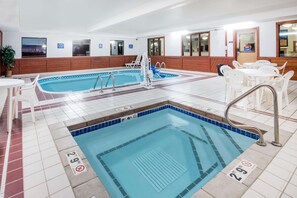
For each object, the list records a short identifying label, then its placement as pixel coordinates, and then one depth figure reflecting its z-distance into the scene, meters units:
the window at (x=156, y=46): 13.54
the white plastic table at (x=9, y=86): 2.89
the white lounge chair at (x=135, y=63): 14.15
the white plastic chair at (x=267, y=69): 4.40
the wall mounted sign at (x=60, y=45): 11.91
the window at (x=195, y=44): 10.67
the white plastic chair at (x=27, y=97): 3.33
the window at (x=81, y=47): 12.90
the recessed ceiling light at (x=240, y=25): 8.17
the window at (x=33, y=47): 11.00
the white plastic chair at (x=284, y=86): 3.76
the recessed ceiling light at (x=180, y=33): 10.57
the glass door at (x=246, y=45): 8.61
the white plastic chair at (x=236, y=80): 4.07
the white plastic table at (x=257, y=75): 4.00
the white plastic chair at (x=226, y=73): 4.50
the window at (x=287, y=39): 7.50
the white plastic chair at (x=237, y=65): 6.72
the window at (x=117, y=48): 14.86
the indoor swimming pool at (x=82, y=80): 8.27
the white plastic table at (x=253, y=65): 6.27
